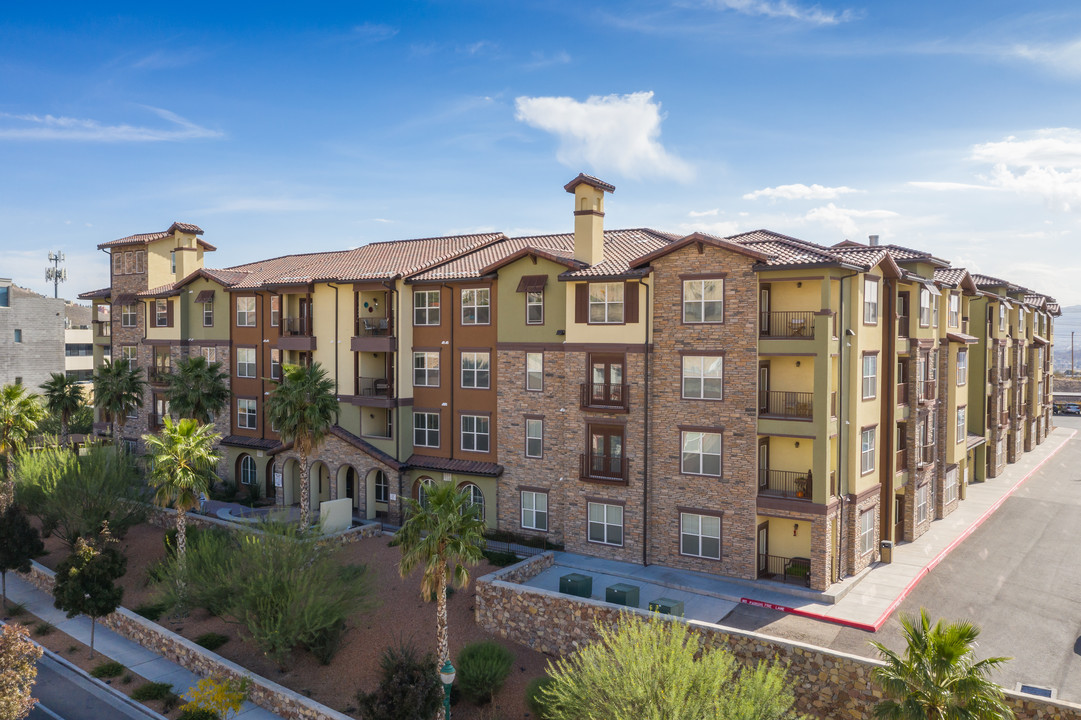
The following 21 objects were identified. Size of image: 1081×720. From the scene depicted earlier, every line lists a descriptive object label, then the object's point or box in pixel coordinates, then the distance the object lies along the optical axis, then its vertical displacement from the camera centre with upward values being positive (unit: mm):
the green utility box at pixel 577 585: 27719 -8916
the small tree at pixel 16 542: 34219 -9103
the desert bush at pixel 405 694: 21719 -10218
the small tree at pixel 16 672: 20344 -9098
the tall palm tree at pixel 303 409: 34969 -3120
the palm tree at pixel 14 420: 43906 -4590
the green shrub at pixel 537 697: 22375 -10691
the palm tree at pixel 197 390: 42062 -2699
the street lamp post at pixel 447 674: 20312 -8934
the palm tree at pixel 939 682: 15367 -7051
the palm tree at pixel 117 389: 45062 -2877
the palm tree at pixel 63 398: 48750 -3636
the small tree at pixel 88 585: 29328 -9436
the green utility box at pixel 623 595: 26484 -8867
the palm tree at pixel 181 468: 31359 -5270
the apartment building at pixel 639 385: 29453 -1977
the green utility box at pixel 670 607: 25531 -8954
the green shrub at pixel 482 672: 24188 -10589
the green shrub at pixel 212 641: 28953 -11521
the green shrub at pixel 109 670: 27516 -11996
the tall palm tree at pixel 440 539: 22938 -6028
